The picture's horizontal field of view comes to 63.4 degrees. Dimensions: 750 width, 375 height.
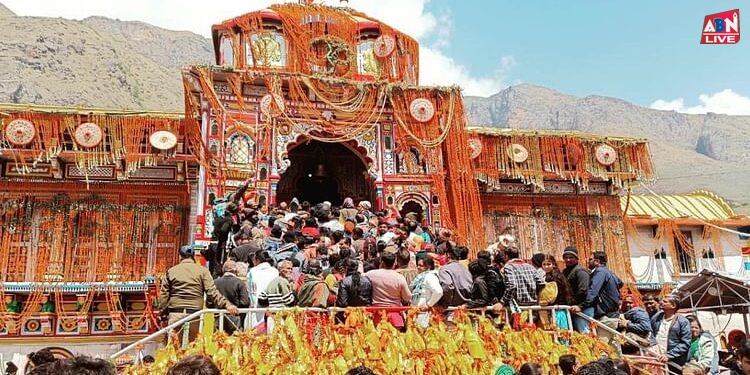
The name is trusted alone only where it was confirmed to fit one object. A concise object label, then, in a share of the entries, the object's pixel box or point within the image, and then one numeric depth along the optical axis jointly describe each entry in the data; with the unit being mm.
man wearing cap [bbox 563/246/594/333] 7493
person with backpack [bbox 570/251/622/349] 7500
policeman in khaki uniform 6867
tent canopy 11867
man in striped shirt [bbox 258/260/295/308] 6984
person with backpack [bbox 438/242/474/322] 6941
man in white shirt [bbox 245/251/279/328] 7172
